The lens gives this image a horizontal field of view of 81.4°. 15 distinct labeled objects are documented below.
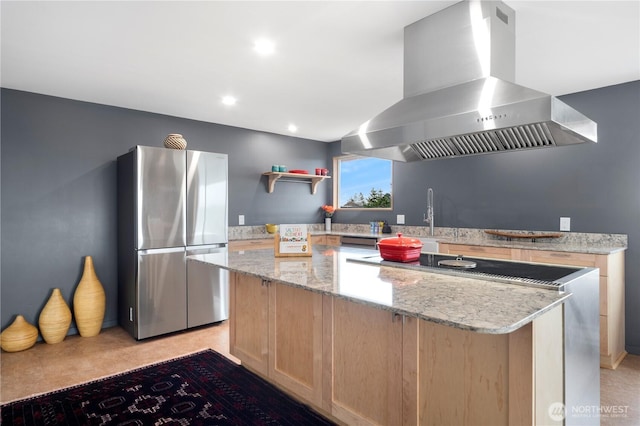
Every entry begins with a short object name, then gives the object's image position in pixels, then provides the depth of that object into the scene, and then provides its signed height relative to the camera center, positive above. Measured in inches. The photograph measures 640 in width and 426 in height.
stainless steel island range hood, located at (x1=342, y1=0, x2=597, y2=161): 66.7 +22.2
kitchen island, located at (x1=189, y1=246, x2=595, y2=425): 50.9 -22.7
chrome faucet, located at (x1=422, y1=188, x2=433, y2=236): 176.2 +0.9
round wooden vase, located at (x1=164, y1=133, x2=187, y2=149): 148.4 +28.4
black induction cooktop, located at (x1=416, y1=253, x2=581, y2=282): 66.7 -11.4
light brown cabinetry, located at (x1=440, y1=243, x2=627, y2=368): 110.3 -22.7
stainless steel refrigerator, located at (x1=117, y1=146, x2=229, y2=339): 137.9 -9.5
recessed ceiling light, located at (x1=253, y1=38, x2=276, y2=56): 96.7 +44.5
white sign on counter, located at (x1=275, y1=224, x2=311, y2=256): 96.4 -7.7
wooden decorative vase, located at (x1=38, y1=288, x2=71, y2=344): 133.1 -38.5
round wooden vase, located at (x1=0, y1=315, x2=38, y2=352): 125.5 -41.9
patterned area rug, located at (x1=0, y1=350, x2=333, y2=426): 85.7 -47.5
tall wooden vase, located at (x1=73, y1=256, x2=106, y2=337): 139.6 -34.1
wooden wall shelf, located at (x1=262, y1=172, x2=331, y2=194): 202.3 +19.9
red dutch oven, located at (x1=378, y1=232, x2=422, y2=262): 83.3 -8.5
